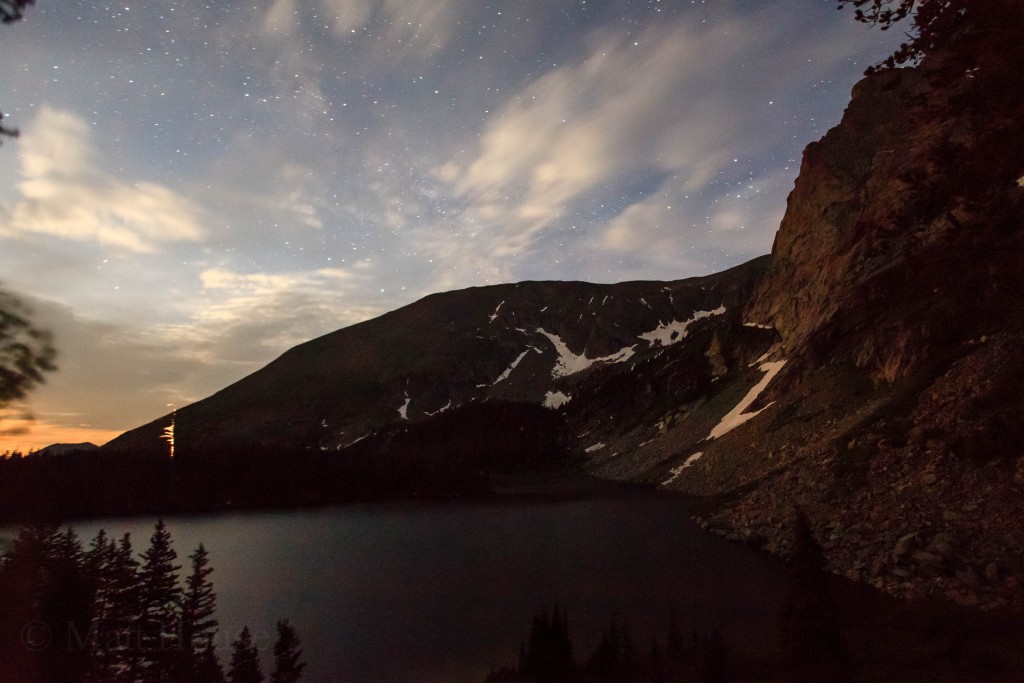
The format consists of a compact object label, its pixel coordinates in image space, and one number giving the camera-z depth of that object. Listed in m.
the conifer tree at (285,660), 21.27
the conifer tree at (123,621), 21.27
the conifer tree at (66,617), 16.04
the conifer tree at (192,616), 20.72
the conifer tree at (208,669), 19.92
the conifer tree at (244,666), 20.12
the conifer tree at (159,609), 21.78
